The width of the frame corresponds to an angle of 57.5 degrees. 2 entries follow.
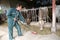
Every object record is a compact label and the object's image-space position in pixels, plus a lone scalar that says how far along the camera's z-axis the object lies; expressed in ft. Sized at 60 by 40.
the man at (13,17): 6.74
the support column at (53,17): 7.44
